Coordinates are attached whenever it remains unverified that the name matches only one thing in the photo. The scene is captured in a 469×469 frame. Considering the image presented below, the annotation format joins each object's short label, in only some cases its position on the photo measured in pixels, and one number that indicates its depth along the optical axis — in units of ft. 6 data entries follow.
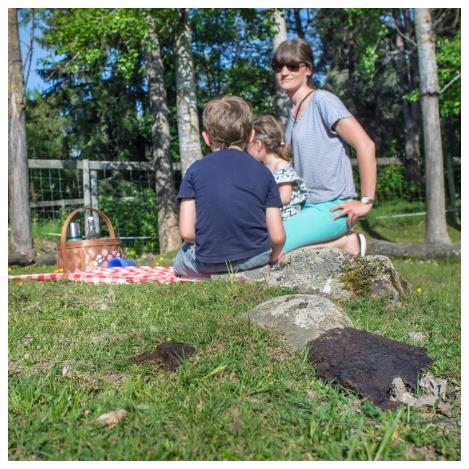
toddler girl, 17.71
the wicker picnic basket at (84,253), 21.07
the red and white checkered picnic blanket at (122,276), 17.47
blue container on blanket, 21.44
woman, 16.37
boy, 15.29
